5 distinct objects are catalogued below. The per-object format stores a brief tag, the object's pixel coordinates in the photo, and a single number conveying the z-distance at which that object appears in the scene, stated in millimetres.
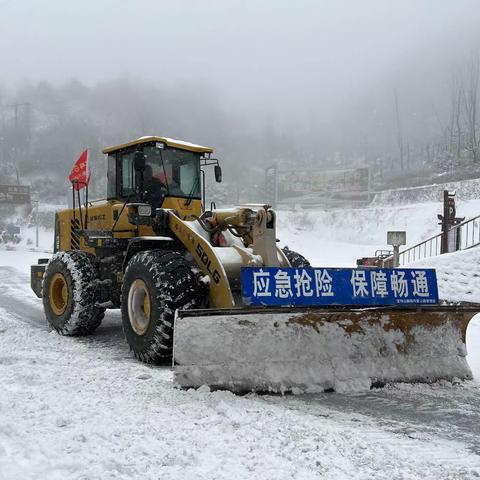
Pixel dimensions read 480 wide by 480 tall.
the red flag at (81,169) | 9494
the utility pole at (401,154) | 70938
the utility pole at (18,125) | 96812
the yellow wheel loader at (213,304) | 4301
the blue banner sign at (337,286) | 4461
